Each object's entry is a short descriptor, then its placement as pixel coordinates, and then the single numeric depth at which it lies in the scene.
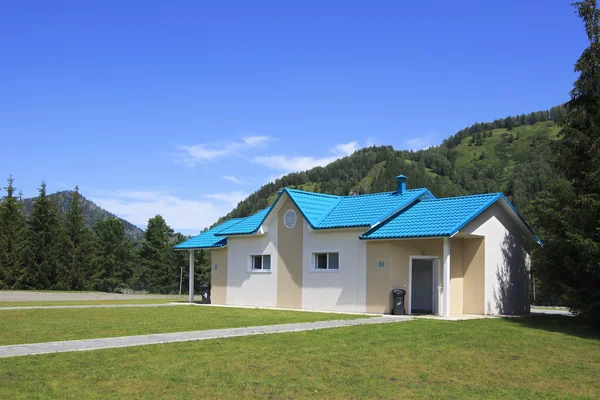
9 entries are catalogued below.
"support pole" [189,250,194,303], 33.23
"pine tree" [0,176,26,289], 56.71
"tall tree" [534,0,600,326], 18.61
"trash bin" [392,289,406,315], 23.61
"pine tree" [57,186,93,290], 60.72
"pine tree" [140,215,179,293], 80.56
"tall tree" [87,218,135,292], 79.31
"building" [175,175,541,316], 24.11
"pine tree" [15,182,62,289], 57.59
